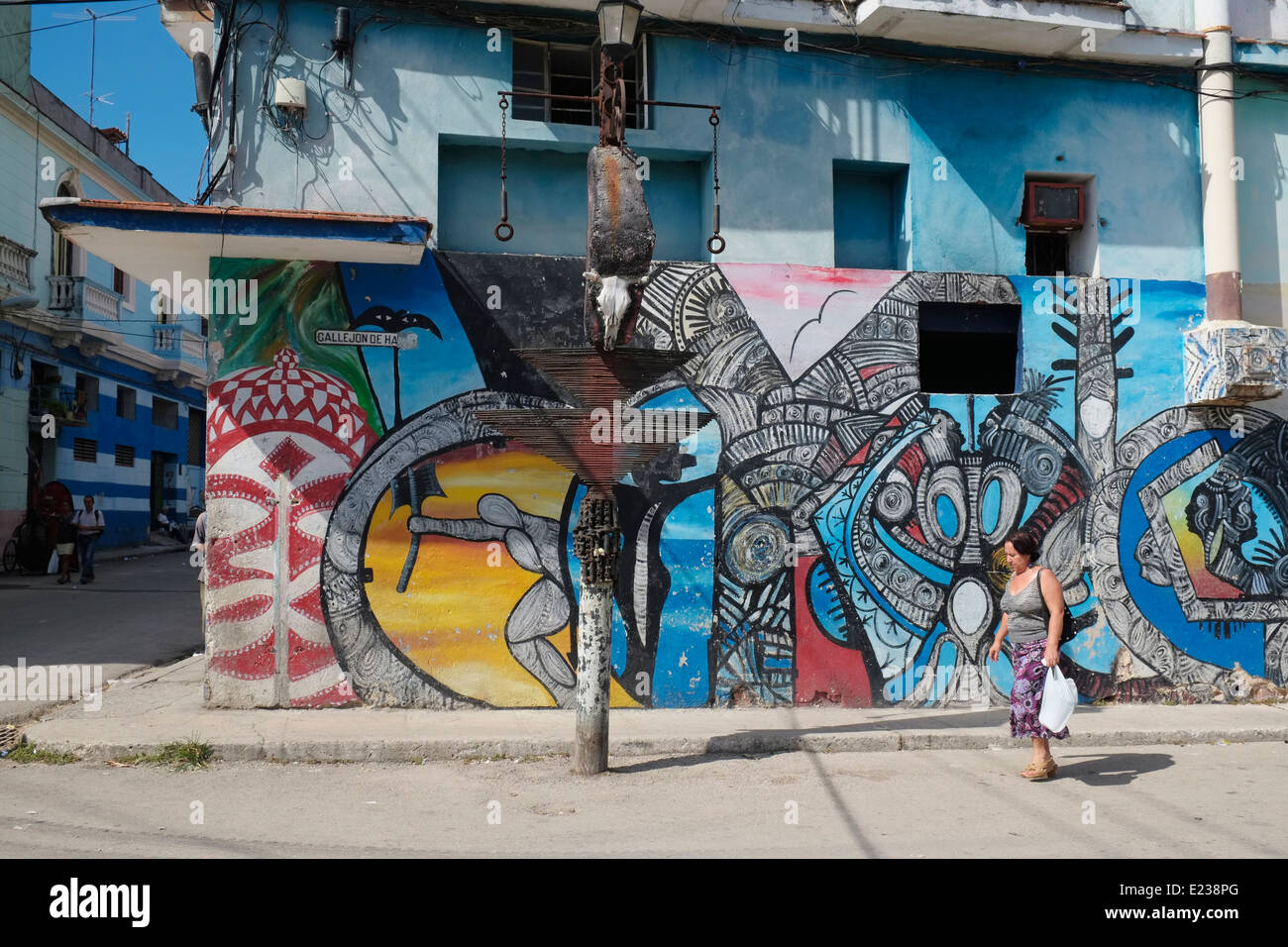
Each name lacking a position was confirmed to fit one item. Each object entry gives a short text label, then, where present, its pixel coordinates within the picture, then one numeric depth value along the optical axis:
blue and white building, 21.31
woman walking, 6.94
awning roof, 7.56
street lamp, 6.54
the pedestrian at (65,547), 18.25
